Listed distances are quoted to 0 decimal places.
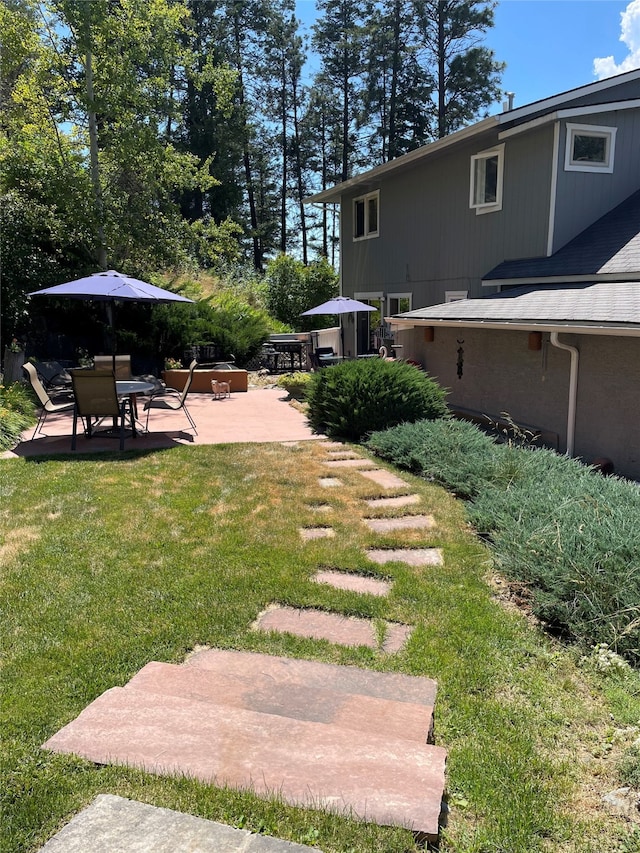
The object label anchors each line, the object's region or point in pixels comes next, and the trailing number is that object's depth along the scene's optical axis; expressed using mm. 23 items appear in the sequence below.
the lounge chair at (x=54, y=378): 10541
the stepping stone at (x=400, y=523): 4930
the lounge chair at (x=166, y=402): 9916
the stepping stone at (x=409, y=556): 4262
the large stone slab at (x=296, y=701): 2320
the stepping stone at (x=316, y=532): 4695
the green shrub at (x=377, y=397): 8109
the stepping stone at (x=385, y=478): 6152
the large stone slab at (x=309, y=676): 2666
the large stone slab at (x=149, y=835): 1614
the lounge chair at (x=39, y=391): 7570
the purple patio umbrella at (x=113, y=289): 7566
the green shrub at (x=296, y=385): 12120
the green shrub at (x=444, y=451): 5863
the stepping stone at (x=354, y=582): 3816
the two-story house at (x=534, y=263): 7219
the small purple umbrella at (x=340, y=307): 13867
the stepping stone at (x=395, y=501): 5574
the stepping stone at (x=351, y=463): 6930
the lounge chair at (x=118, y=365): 10914
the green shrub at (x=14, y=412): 7780
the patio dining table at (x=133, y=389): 7738
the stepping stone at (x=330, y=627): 3193
